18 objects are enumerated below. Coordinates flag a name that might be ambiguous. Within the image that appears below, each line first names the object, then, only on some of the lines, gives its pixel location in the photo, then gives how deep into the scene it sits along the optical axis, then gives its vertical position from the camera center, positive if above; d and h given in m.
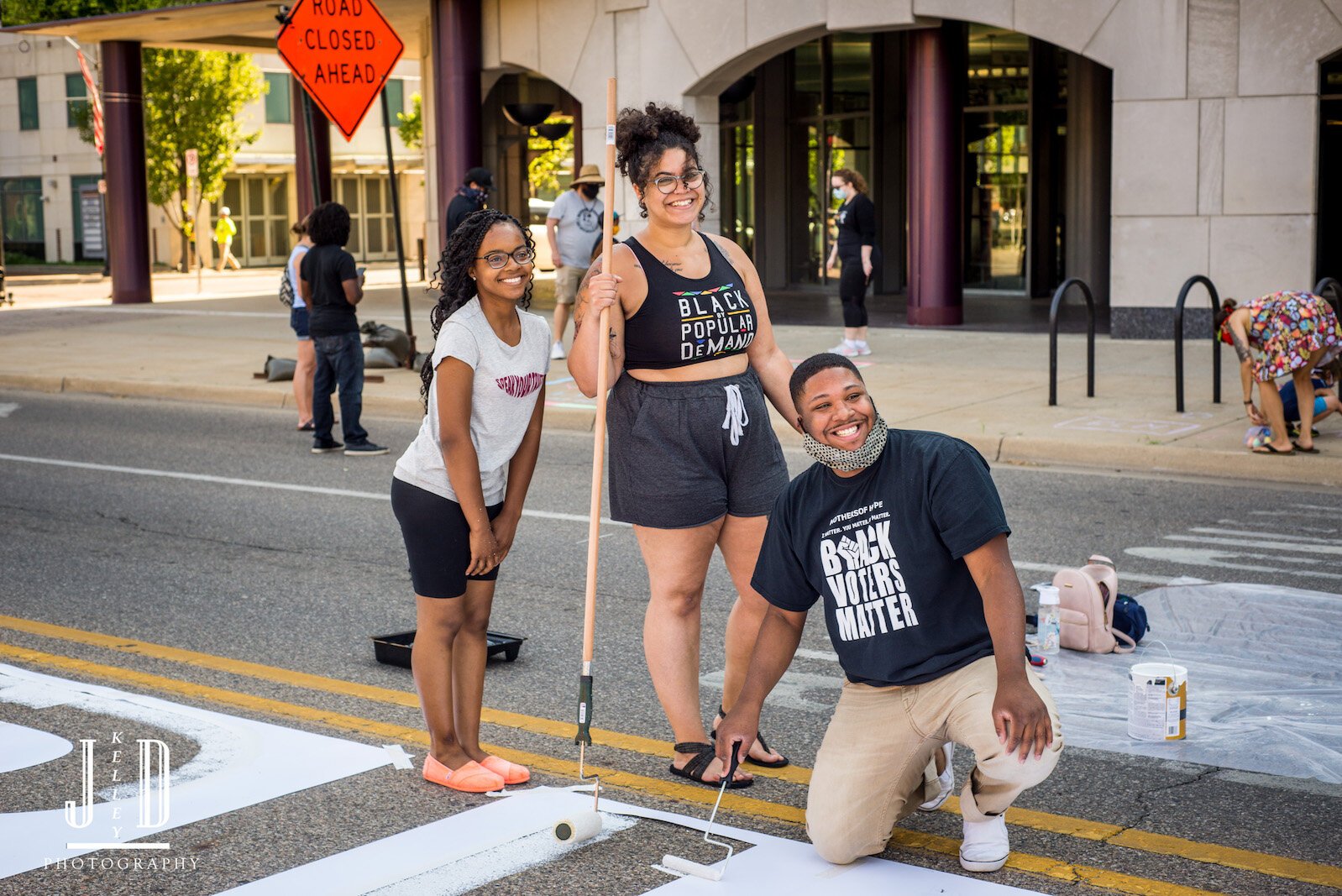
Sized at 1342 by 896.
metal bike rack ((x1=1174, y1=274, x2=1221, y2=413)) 11.38 -0.68
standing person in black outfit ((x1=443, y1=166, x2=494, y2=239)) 15.37 +0.77
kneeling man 4.04 -0.91
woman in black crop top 4.80 -0.45
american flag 37.30 +4.15
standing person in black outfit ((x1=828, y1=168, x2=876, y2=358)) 15.55 +0.14
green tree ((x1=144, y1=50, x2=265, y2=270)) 40.97 +4.23
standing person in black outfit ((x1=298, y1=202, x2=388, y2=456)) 11.09 -0.34
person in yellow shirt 41.25 +1.09
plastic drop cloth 5.06 -1.51
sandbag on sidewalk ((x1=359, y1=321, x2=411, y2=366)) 16.38 -0.68
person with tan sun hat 15.92 +0.40
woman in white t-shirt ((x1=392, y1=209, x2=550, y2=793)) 4.67 -0.58
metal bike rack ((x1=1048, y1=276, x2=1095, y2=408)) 11.81 -0.62
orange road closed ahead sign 13.88 +1.93
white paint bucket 5.10 -1.41
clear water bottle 6.06 -1.37
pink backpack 6.06 -1.34
